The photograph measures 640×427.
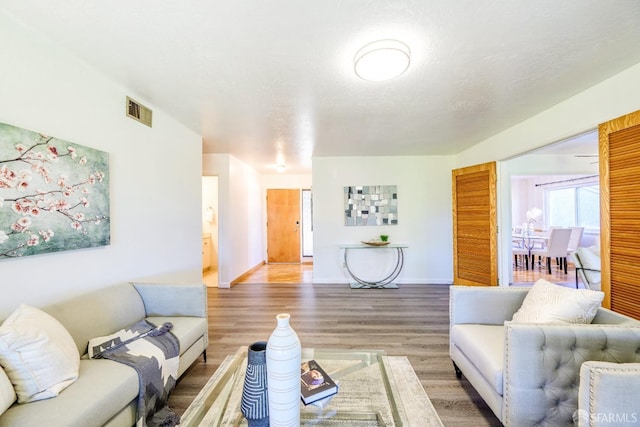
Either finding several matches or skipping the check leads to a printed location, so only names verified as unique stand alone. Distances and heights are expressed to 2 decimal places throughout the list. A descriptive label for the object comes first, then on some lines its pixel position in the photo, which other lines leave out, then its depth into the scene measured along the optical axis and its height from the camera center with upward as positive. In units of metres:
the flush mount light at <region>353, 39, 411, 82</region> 1.64 +1.03
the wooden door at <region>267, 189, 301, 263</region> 7.06 -0.26
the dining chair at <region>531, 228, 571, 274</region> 4.91 -0.58
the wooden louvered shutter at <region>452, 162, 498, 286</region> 3.62 -0.18
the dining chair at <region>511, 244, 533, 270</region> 5.58 -0.87
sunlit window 5.99 +0.16
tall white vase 1.03 -0.64
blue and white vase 1.09 -0.75
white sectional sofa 1.09 -0.80
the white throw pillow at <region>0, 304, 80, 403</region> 1.13 -0.63
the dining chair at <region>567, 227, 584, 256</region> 5.16 -0.50
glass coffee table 1.21 -0.96
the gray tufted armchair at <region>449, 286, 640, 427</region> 1.29 -0.74
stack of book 1.26 -0.86
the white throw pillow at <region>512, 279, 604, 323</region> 1.49 -0.56
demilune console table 4.72 -0.99
